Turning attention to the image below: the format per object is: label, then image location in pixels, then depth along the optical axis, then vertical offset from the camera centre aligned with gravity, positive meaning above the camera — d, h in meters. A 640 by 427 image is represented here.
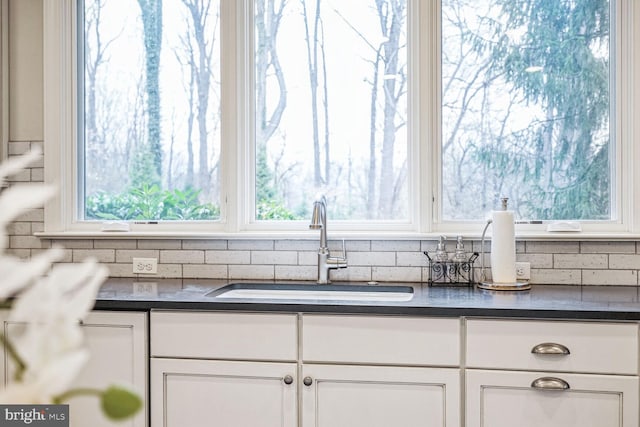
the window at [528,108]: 2.62 +0.47
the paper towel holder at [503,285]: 2.39 -0.31
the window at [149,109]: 2.88 +0.51
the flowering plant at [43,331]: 0.37 -0.08
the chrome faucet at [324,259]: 2.57 -0.21
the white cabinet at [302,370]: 2.02 -0.56
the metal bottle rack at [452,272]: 2.57 -0.27
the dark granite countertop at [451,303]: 1.96 -0.33
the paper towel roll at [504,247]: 2.40 -0.15
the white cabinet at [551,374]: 1.92 -0.54
